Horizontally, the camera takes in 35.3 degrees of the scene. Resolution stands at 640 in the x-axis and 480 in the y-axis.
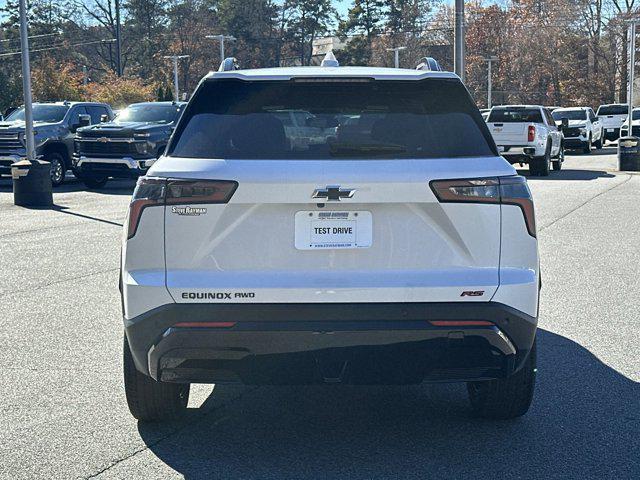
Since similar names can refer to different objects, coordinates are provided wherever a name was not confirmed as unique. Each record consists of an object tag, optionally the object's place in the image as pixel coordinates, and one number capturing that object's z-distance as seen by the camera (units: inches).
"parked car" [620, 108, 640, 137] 1734.9
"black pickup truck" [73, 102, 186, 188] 864.3
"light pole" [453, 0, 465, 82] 936.9
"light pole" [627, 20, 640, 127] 1487.2
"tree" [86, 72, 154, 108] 2333.8
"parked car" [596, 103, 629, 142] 1941.4
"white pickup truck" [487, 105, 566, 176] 1038.4
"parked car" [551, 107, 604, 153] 1552.7
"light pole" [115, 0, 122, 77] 2751.0
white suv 167.9
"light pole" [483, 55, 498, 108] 2815.5
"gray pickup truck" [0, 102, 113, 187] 921.5
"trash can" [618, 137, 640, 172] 1139.3
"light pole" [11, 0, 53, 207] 735.7
